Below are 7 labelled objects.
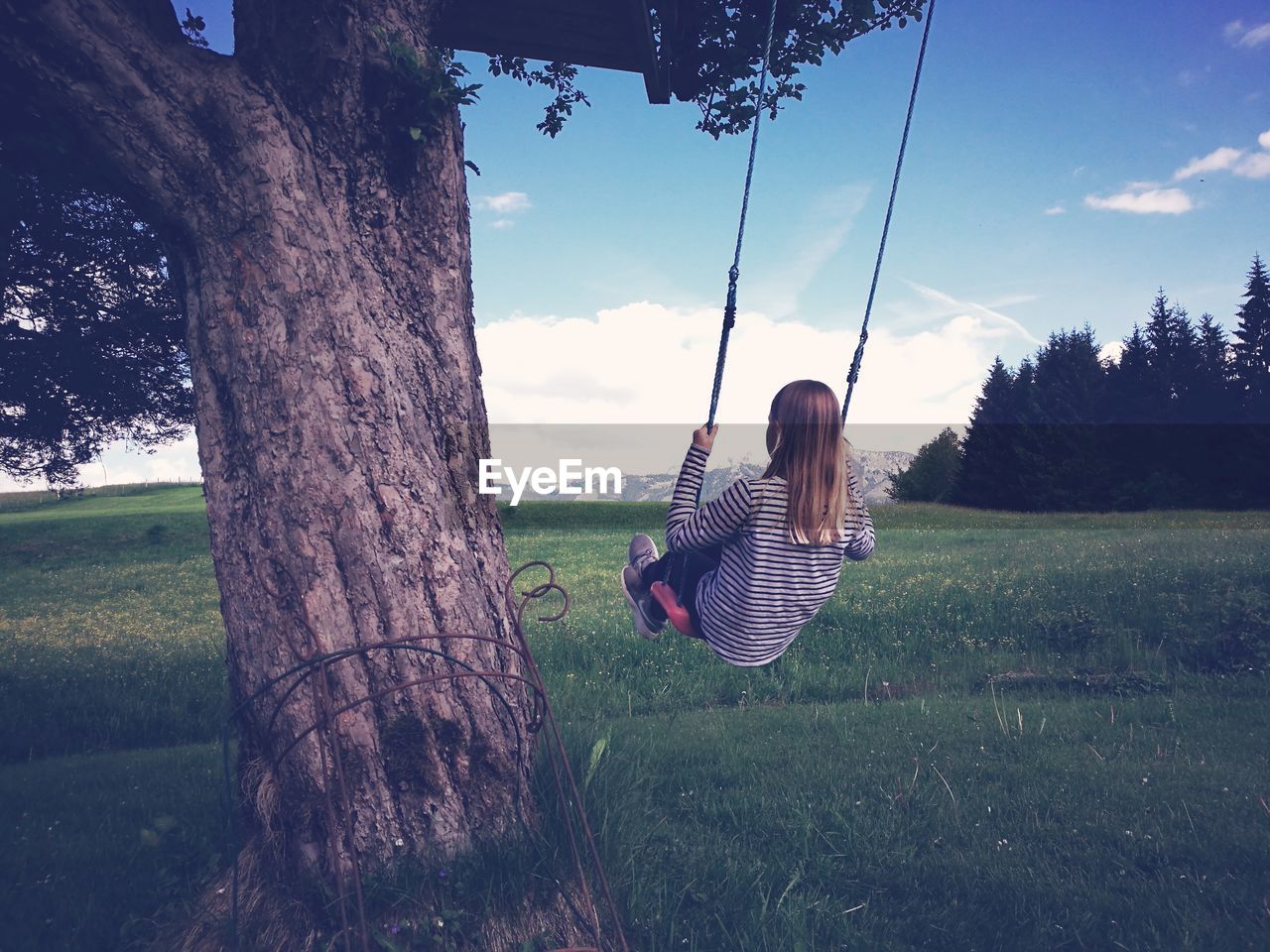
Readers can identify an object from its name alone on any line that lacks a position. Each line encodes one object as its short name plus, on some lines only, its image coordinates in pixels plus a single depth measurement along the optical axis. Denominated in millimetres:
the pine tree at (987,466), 39000
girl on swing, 3957
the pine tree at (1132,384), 43312
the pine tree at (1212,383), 39812
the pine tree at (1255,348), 38156
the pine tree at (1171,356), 42469
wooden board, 5051
